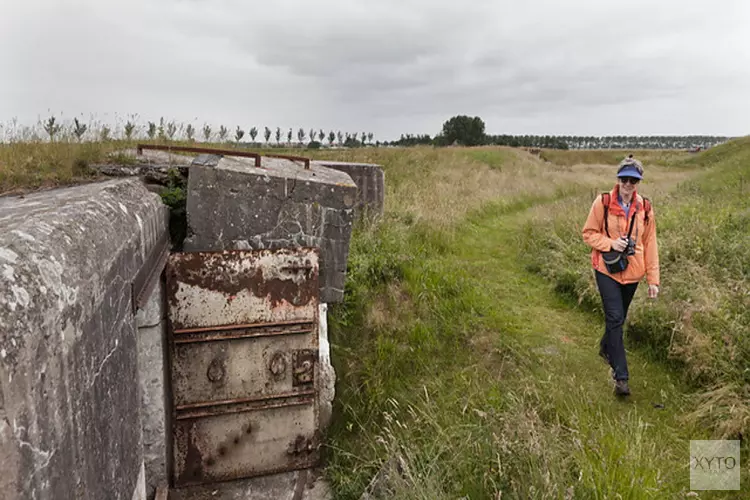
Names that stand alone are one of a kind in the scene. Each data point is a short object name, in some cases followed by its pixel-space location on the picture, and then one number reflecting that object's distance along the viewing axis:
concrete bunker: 1.18
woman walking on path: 4.07
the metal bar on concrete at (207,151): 3.68
